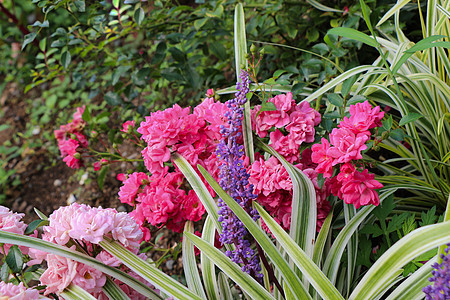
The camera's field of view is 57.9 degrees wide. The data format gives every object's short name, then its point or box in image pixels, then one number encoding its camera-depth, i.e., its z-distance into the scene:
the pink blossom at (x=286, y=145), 0.95
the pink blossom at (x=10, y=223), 0.89
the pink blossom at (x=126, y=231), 0.90
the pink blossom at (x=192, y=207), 1.04
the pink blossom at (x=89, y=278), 0.87
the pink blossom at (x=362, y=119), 0.86
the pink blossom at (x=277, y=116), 0.95
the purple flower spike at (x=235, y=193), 0.85
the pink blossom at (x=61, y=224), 0.87
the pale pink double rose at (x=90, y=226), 0.85
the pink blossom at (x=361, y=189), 0.85
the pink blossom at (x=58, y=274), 0.86
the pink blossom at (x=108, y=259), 0.91
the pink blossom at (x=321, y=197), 0.97
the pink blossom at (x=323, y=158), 0.86
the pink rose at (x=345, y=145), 0.83
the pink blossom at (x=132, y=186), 1.11
